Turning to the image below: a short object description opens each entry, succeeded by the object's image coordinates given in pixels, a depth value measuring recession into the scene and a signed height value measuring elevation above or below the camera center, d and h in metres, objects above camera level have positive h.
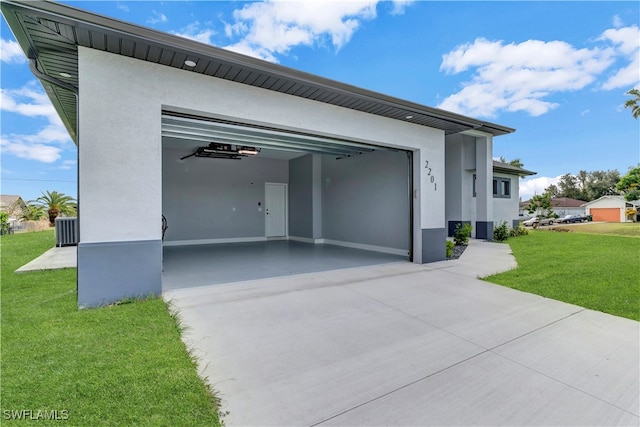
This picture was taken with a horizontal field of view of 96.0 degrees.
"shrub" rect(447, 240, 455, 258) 7.91 -1.04
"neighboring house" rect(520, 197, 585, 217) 43.03 +0.45
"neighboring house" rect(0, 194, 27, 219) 18.81 +0.26
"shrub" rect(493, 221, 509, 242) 12.25 -0.99
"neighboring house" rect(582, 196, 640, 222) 34.41 +0.23
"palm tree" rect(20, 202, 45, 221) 18.83 -0.02
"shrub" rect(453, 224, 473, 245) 9.95 -0.86
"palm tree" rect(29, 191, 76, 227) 17.73 +0.49
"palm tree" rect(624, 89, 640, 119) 17.39 +6.54
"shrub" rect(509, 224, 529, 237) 13.37 -1.02
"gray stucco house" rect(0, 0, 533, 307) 3.72 +1.55
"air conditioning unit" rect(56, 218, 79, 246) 9.83 -0.67
